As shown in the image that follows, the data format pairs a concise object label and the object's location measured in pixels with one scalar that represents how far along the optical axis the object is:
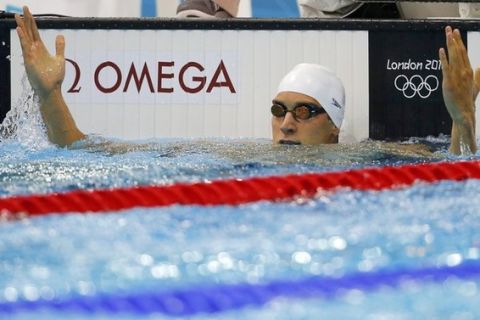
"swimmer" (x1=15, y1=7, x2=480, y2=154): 15.27
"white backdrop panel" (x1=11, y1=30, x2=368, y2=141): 15.90
